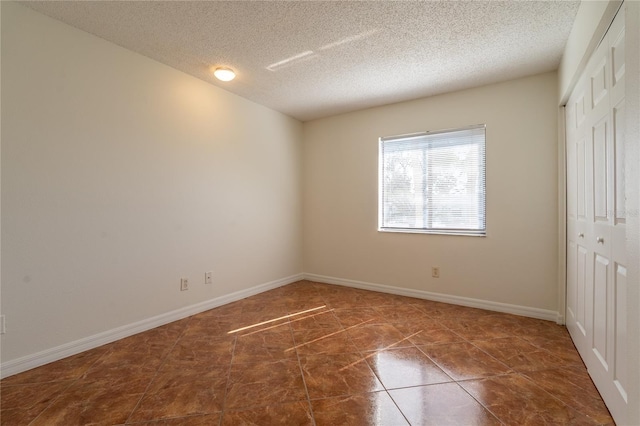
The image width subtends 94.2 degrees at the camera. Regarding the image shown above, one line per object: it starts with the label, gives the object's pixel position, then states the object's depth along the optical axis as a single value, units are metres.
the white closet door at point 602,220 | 1.53
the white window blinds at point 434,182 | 3.51
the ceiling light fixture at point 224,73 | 3.02
